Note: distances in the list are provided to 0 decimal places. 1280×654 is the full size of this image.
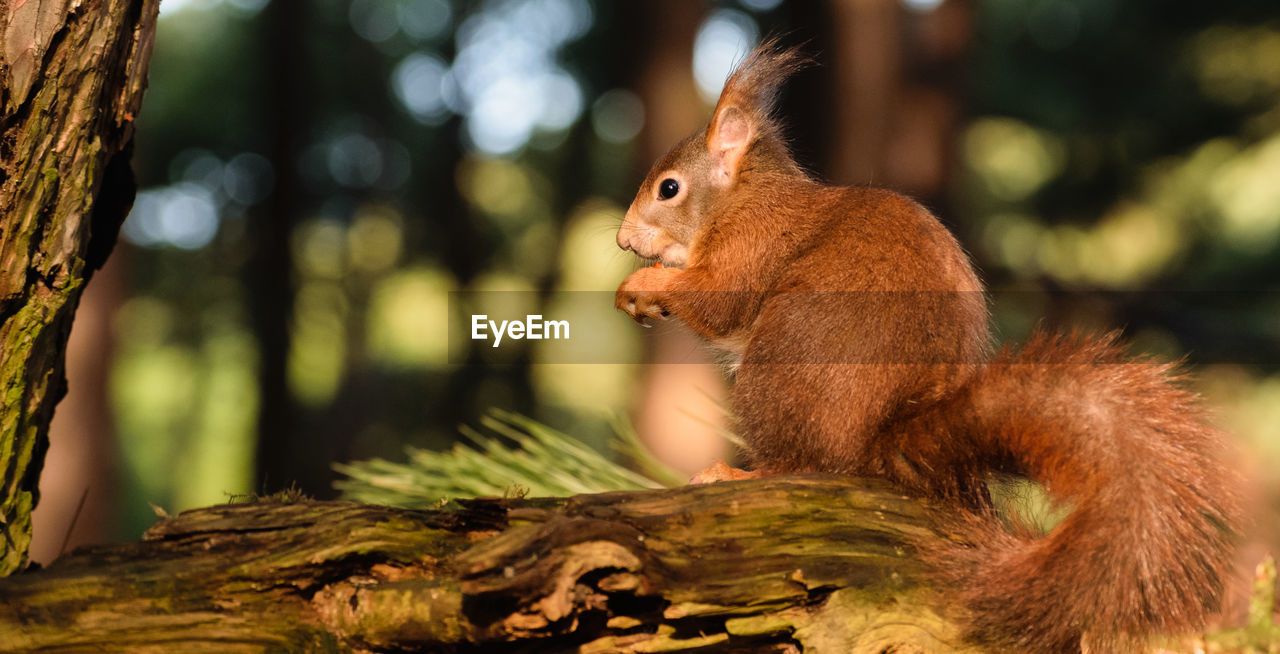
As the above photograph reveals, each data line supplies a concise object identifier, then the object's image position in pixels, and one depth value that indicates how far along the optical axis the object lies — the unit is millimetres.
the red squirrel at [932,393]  1463
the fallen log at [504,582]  1448
